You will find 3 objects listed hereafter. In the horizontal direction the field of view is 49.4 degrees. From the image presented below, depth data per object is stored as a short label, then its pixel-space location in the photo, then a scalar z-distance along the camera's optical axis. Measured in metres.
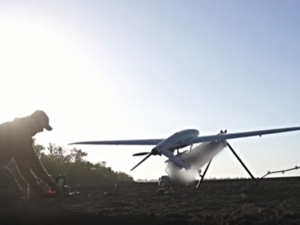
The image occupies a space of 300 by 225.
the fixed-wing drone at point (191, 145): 10.24
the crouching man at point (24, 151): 7.45
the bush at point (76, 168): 20.37
